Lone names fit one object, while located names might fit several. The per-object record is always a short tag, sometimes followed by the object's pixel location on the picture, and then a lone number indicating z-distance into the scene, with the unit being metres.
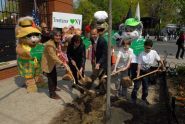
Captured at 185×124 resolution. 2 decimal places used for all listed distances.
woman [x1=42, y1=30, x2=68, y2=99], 3.29
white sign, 4.90
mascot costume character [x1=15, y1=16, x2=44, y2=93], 3.58
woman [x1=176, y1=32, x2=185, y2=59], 7.74
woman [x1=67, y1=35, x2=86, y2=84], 3.45
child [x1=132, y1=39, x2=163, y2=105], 3.20
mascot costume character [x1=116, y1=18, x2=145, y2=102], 3.39
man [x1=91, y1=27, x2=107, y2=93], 3.41
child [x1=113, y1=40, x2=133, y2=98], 3.27
